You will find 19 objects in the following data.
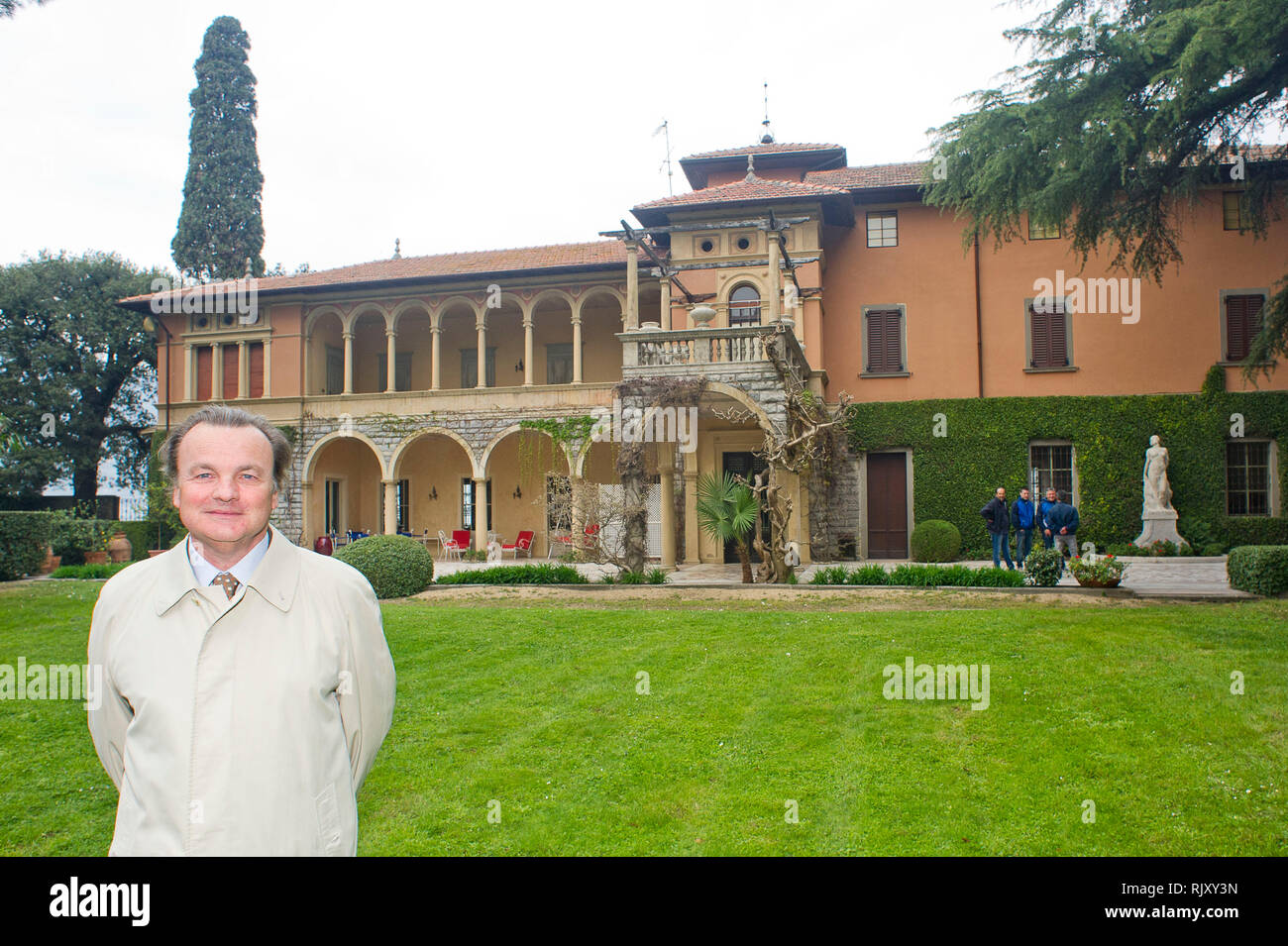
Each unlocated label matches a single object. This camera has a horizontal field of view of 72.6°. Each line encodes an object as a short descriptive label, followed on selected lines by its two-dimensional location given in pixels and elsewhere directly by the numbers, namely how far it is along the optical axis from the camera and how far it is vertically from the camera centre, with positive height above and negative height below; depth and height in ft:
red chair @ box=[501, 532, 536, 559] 80.94 -4.73
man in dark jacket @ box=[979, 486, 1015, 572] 54.85 -2.09
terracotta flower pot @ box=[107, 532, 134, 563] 78.48 -4.24
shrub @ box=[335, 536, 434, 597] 46.98 -3.63
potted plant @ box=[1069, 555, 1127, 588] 41.78 -4.11
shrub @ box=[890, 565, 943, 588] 45.16 -4.50
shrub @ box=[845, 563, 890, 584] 46.62 -4.62
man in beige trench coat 7.61 -1.60
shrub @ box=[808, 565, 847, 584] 46.85 -4.62
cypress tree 108.37 +40.69
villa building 68.85 +13.53
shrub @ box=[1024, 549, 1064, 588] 43.39 -3.98
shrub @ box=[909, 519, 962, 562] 66.95 -4.06
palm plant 48.52 -1.07
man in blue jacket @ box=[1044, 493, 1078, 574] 51.93 -2.07
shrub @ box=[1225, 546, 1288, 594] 39.17 -3.91
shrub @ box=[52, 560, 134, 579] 63.26 -5.11
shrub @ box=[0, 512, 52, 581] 58.18 -2.76
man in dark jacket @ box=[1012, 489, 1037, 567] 53.62 -1.98
